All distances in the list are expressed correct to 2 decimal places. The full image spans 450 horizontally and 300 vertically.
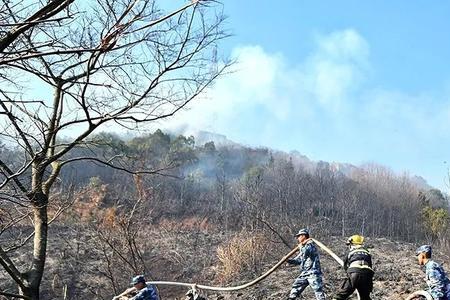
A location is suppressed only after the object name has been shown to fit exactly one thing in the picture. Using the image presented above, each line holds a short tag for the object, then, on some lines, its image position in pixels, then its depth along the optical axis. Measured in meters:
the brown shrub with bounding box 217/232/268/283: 17.90
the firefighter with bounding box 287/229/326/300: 8.34
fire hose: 6.91
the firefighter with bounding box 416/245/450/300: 6.89
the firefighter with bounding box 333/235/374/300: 7.27
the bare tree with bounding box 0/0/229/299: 4.79
